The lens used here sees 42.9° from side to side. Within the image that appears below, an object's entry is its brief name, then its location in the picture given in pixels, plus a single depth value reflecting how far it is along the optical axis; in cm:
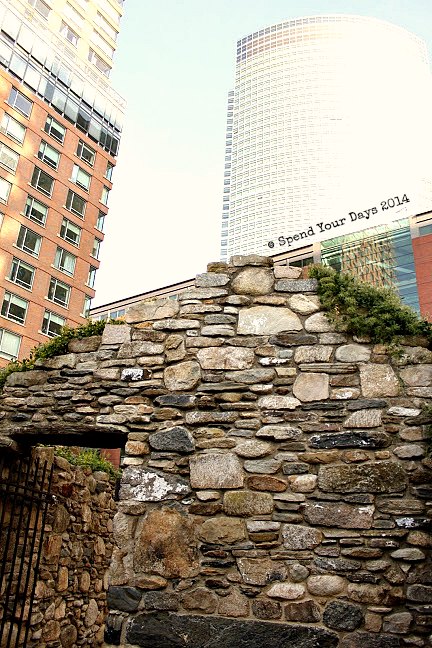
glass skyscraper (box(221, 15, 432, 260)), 11350
